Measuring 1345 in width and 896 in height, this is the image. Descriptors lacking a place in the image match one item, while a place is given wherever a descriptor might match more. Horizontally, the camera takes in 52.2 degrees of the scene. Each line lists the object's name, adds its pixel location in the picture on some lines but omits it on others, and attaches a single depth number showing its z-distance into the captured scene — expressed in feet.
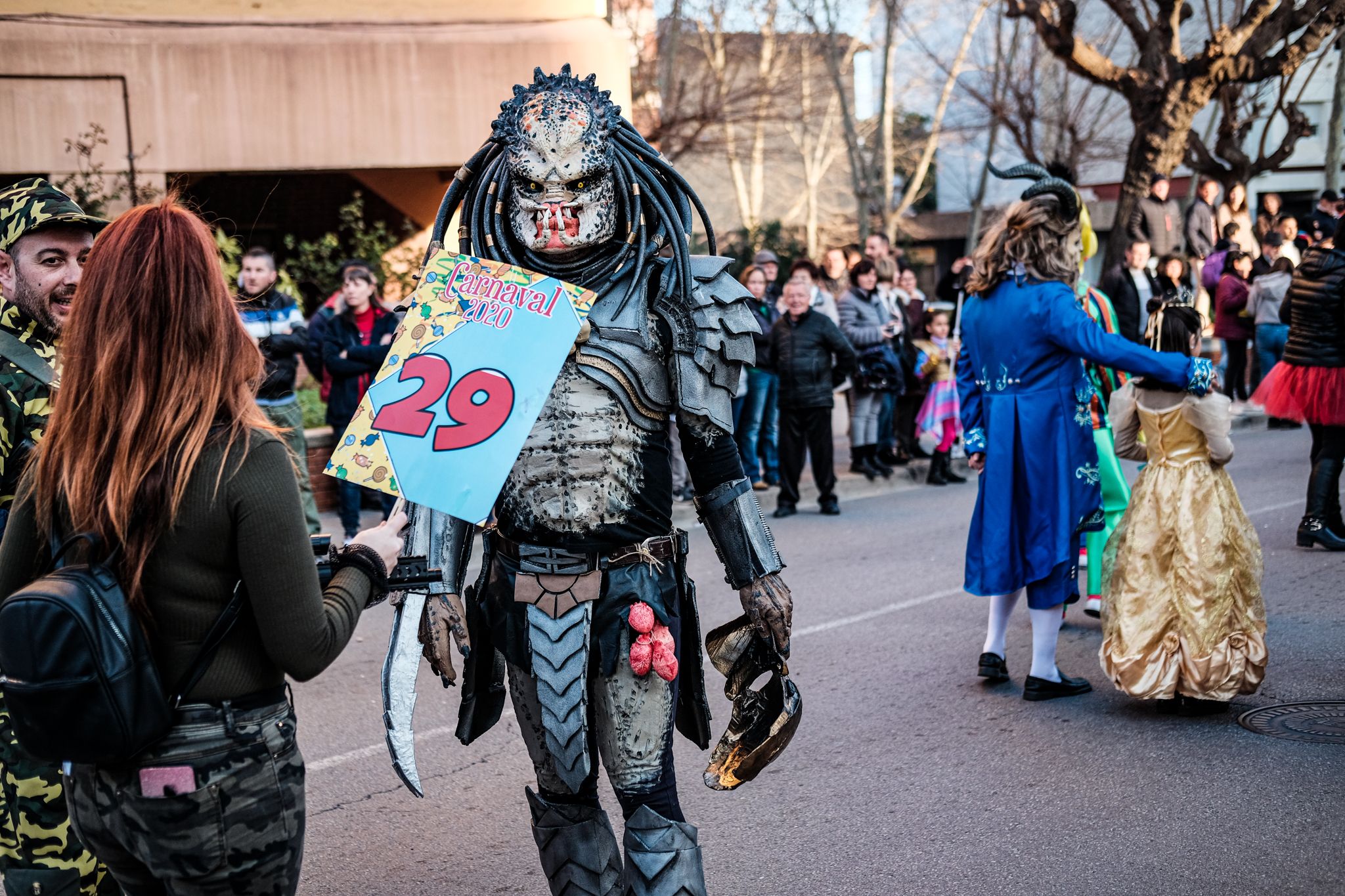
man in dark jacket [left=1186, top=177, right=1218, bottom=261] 59.16
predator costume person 10.46
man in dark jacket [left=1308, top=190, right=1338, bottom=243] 55.98
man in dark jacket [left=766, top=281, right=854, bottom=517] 35.22
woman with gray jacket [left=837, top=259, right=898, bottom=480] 39.09
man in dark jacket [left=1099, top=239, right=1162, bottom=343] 44.86
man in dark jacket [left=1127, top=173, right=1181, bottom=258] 51.55
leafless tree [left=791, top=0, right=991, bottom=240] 85.30
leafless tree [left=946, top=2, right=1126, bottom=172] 91.76
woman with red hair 7.68
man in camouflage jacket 10.17
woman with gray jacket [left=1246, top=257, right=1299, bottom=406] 50.19
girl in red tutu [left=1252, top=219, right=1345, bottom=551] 26.37
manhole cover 16.83
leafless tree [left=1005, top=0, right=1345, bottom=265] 58.08
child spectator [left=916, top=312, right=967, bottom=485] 39.58
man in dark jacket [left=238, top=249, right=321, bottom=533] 28.25
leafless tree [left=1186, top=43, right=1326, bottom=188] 75.77
